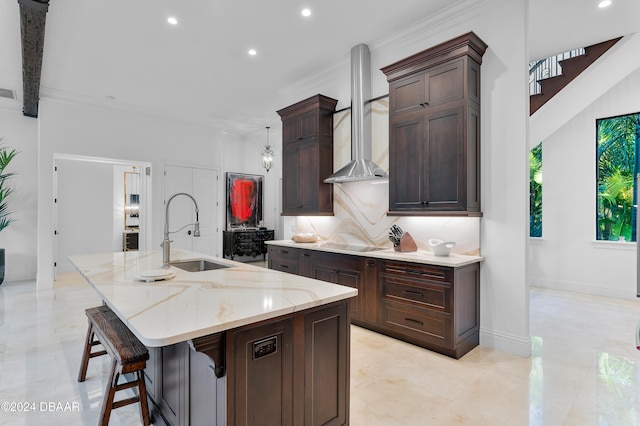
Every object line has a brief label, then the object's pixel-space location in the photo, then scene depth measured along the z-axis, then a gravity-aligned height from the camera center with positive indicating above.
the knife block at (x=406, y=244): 3.60 -0.32
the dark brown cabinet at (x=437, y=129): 3.06 +0.82
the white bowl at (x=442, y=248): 3.24 -0.32
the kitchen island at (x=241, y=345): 1.38 -0.61
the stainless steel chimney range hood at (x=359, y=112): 4.09 +1.26
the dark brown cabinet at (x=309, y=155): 4.55 +0.82
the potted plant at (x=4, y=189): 5.65 +0.42
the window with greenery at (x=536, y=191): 5.70 +0.41
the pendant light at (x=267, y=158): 7.11 +1.18
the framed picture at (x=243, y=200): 8.48 +0.35
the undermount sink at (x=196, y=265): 2.93 -0.46
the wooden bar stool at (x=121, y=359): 1.82 -0.80
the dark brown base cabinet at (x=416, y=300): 2.95 -0.82
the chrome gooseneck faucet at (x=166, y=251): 2.58 -0.29
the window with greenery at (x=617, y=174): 4.85 +0.60
